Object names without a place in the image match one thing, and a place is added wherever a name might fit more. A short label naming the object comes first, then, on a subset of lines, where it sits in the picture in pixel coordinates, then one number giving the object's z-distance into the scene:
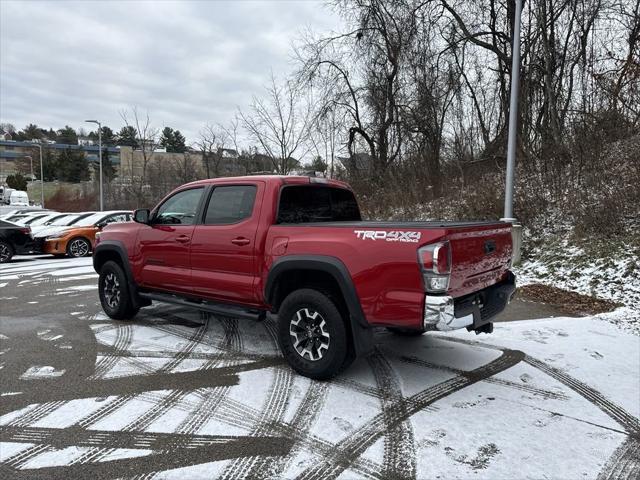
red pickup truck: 3.55
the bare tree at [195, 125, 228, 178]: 37.86
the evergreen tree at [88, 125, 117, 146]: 87.62
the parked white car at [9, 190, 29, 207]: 51.50
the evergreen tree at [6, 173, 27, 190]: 77.25
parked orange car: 14.61
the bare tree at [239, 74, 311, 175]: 24.02
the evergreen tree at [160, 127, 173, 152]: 89.29
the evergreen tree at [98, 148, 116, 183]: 72.74
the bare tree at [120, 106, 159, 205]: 41.19
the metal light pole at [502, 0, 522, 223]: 9.71
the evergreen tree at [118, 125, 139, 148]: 66.32
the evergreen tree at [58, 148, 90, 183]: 86.88
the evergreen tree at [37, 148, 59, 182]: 87.12
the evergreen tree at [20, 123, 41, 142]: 119.62
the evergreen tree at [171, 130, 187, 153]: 89.84
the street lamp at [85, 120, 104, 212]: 30.99
